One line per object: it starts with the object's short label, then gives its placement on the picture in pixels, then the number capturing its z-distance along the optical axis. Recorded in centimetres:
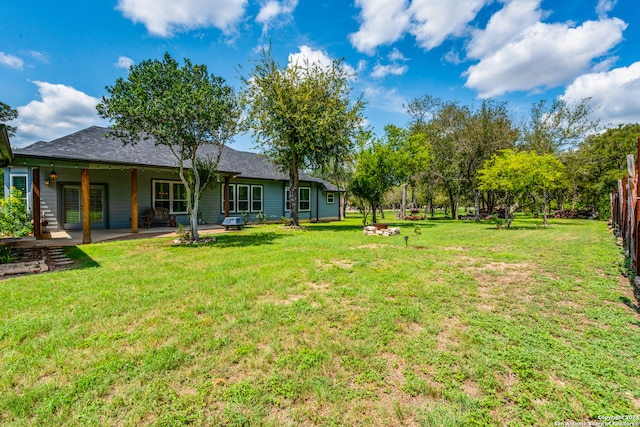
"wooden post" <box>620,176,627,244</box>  770
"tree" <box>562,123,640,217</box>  2264
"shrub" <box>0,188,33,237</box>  887
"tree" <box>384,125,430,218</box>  1602
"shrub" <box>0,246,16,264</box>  623
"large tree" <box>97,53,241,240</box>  766
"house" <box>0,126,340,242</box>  930
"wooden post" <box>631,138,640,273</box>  382
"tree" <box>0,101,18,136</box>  1937
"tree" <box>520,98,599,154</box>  2323
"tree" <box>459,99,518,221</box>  2150
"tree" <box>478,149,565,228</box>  1442
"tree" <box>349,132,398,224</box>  1512
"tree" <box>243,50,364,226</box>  1287
